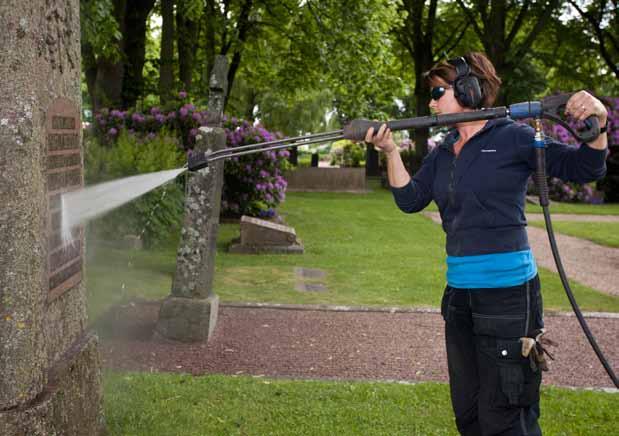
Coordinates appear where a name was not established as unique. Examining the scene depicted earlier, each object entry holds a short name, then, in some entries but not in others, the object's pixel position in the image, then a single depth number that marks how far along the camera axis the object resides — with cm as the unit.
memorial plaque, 338
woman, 324
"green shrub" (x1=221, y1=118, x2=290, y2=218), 1559
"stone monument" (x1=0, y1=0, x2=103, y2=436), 306
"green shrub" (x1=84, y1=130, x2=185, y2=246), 1190
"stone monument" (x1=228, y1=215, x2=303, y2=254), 1254
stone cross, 713
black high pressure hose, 314
